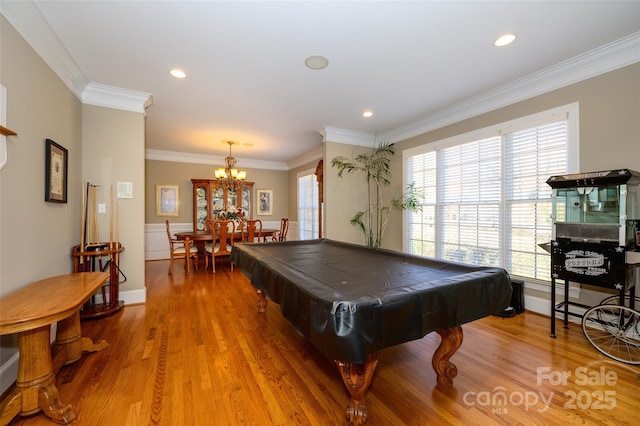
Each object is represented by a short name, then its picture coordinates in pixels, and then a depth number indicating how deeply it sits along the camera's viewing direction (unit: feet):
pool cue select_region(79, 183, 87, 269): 8.58
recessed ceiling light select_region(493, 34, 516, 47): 7.00
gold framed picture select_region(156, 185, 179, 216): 20.30
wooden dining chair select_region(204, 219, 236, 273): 15.47
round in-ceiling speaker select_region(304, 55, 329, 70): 7.99
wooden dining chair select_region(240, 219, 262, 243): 16.42
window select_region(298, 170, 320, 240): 21.02
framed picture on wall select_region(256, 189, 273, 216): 23.91
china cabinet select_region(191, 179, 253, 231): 20.89
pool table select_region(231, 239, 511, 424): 3.54
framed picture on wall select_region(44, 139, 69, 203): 7.13
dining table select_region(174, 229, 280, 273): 15.32
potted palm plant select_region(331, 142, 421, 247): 15.29
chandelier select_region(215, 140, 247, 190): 17.54
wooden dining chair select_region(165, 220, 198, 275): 15.38
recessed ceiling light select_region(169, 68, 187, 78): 8.56
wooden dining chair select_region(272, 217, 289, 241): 19.30
